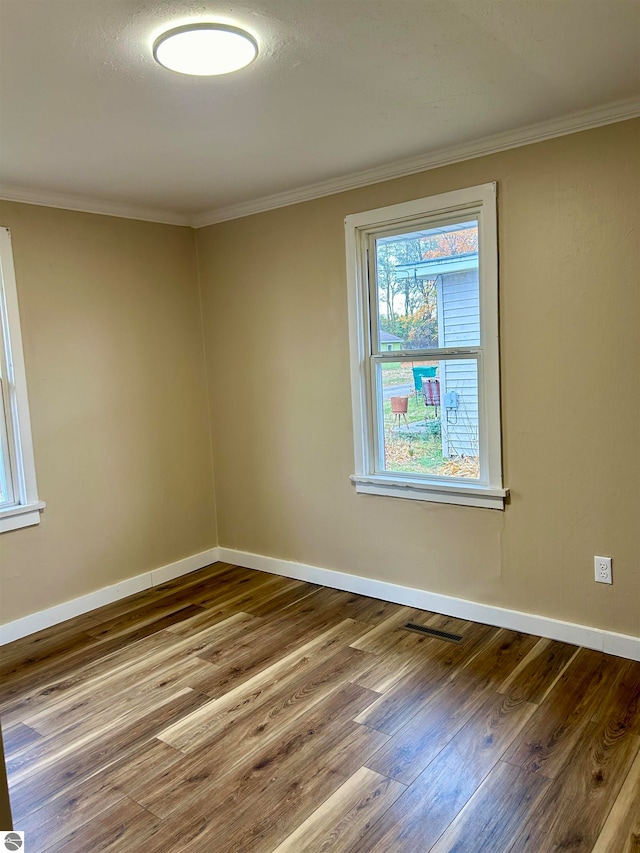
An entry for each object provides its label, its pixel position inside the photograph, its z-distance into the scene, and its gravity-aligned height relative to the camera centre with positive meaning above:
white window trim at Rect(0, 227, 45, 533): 3.32 -0.22
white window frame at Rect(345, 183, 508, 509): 3.04 +0.02
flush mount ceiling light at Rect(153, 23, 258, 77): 1.83 +0.96
